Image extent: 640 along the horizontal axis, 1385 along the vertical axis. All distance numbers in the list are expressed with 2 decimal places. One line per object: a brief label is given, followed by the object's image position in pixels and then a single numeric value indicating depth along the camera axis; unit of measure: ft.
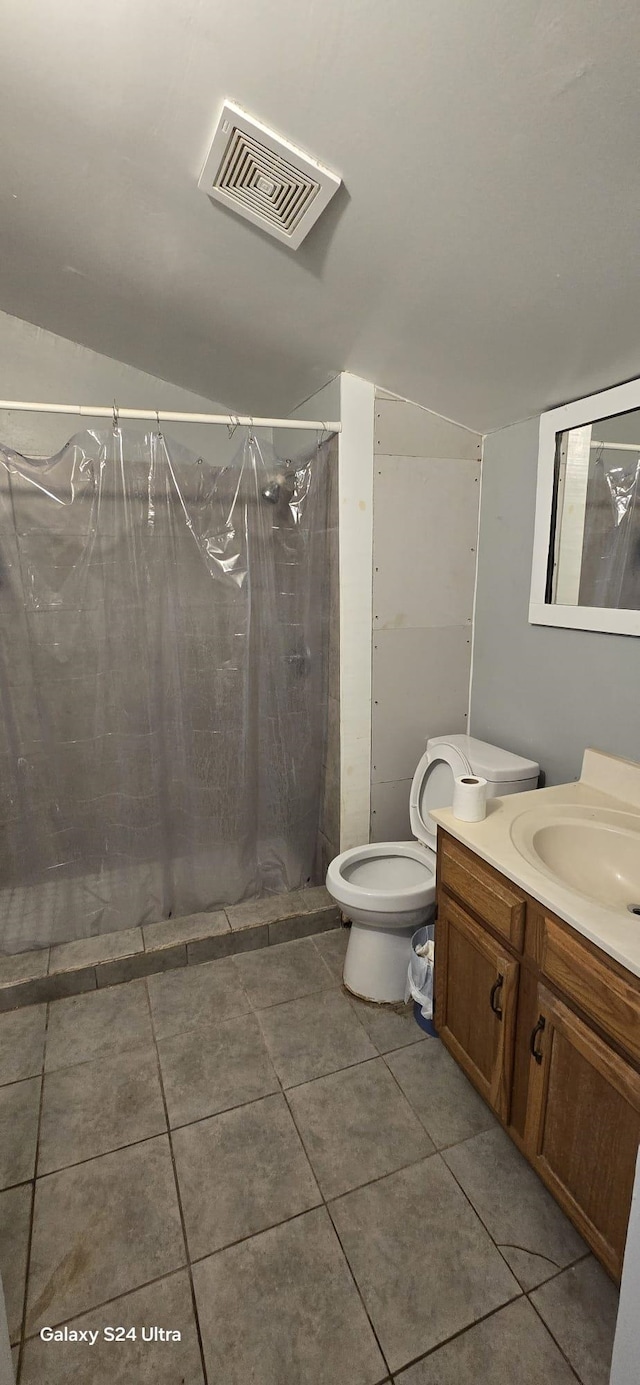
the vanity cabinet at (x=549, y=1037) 3.22
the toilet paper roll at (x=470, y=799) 4.56
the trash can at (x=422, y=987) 5.53
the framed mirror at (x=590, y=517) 4.97
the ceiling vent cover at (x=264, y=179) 3.52
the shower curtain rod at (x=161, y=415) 5.30
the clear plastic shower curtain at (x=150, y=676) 5.98
